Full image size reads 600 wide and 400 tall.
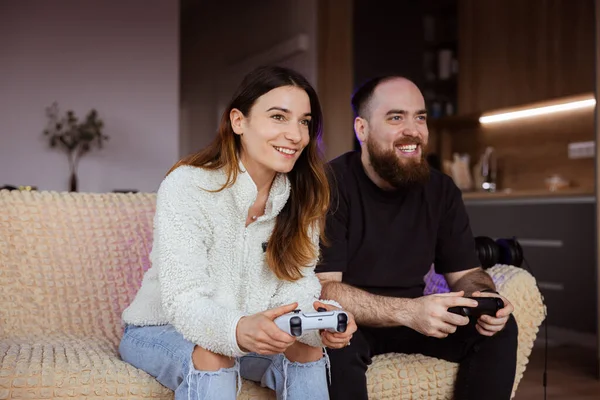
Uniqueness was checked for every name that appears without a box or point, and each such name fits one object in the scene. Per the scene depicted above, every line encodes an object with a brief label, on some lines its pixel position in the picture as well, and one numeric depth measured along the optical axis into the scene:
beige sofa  1.64
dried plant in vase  5.11
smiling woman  1.31
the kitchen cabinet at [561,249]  3.46
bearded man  1.58
